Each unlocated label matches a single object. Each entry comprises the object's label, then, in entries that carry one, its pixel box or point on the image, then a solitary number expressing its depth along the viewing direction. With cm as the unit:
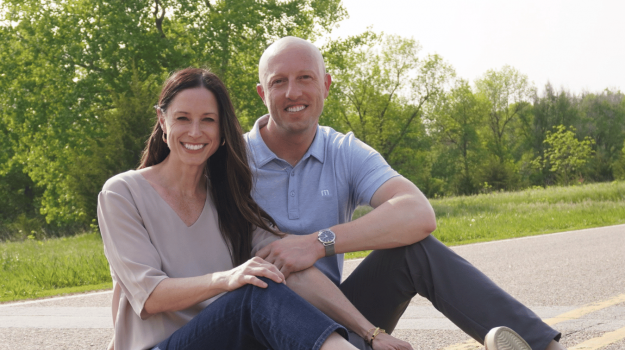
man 257
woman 222
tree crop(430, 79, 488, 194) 5212
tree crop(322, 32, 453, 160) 4491
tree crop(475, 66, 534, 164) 5709
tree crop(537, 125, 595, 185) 4578
